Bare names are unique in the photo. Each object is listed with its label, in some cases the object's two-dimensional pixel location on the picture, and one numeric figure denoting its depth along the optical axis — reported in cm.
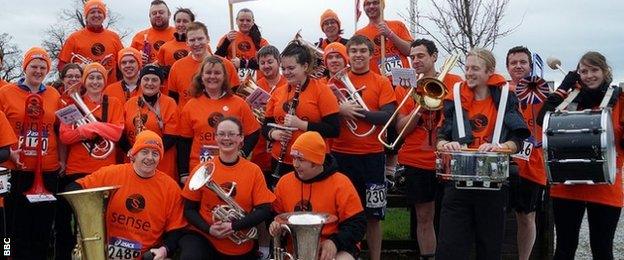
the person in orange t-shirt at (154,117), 657
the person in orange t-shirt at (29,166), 647
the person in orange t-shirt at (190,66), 731
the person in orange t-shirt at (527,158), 657
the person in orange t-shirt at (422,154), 667
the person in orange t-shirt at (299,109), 625
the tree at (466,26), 1616
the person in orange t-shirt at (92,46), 845
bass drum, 546
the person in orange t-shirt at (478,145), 541
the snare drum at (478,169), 513
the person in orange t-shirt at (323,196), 548
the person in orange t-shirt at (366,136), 644
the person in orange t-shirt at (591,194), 580
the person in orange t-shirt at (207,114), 641
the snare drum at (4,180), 567
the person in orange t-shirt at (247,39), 887
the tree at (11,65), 3130
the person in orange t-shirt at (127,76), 718
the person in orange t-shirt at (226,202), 562
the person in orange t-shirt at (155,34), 876
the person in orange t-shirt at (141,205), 557
